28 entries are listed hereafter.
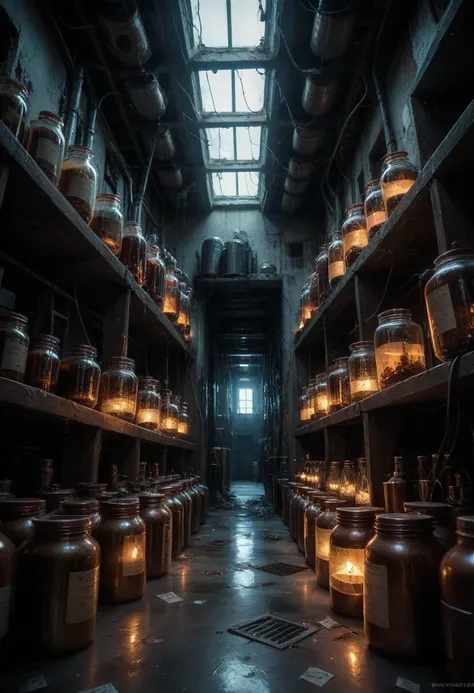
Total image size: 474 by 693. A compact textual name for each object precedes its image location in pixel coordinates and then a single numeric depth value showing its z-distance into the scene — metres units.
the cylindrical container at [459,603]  1.38
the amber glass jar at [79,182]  2.90
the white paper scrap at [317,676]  1.52
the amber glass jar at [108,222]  3.50
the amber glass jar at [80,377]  2.81
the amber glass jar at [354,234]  3.73
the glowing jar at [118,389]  3.41
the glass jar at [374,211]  3.31
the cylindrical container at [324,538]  2.82
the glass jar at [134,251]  4.17
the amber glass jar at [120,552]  2.40
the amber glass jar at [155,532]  3.02
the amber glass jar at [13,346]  2.04
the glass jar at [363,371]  3.21
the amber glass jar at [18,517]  1.96
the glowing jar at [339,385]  3.89
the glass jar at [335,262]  4.35
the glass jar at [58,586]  1.70
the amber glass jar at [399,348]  2.60
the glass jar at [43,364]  2.36
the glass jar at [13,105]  2.31
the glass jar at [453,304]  1.72
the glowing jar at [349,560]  2.26
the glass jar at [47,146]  2.54
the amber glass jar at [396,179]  2.94
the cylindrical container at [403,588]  1.68
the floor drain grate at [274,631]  1.90
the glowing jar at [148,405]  4.29
